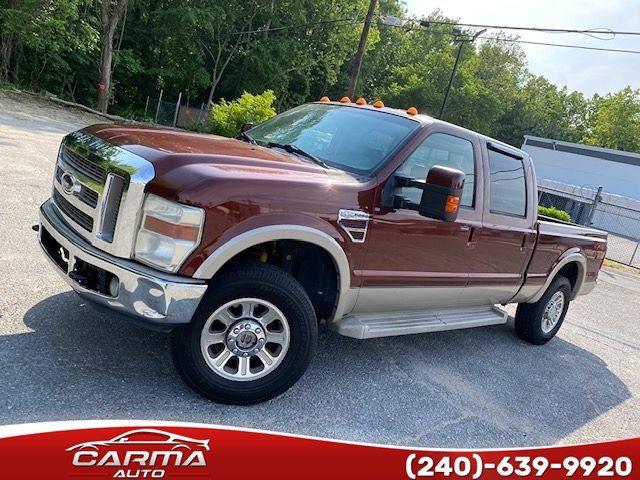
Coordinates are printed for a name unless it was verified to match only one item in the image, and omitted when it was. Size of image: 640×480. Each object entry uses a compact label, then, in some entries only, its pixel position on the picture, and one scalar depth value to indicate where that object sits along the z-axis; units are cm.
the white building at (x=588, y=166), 4259
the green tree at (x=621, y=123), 6481
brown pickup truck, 283
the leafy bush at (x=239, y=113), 1502
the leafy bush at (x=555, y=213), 1601
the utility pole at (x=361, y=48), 1975
